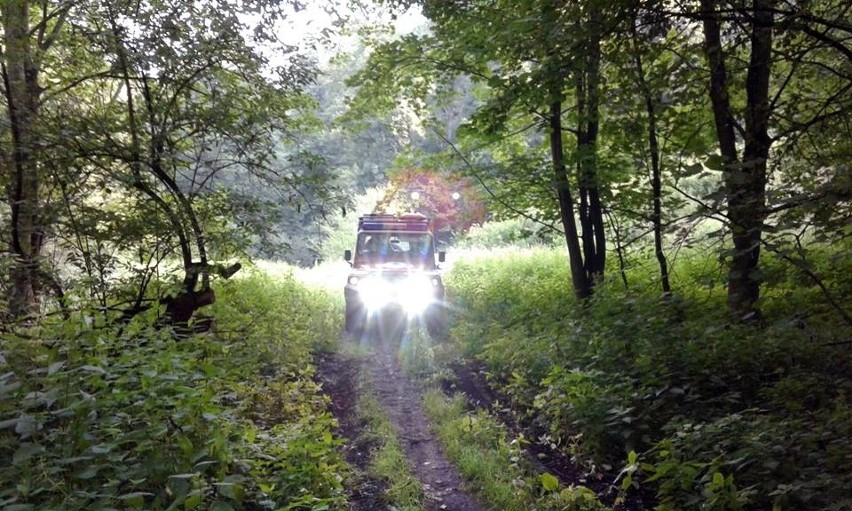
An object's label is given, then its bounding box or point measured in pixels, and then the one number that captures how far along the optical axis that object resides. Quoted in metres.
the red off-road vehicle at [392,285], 10.72
